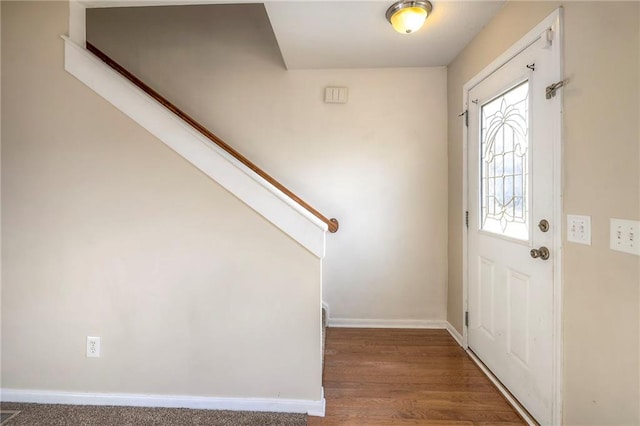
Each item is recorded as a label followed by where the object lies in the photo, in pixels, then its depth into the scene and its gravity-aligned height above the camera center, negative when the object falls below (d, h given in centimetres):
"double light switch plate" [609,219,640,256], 95 -7
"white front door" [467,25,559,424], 134 -6
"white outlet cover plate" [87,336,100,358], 154 -71
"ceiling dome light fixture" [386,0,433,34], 157 +113
